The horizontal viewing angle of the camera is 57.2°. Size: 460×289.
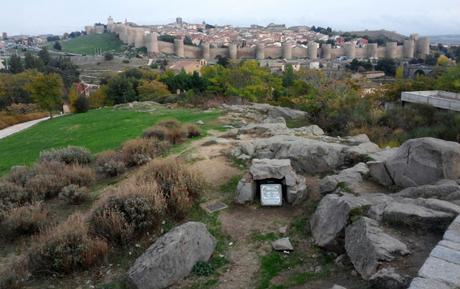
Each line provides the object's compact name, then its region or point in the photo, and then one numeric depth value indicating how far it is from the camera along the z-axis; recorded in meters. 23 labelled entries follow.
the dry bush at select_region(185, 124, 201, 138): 11.99
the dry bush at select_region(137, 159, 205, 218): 6.76
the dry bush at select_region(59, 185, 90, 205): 7.68
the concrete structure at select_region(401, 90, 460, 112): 17.58
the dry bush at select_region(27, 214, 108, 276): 5.40
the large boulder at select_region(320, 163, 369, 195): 7.03
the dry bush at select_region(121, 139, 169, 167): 9.59
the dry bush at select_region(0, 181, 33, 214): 7.54
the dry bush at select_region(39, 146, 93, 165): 9.93
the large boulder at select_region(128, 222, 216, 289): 5.03
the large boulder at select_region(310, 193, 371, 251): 5.44
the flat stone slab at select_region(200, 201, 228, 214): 6.99
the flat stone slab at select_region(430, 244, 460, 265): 4.09
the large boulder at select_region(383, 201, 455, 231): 4.99
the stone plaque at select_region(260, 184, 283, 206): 6.95
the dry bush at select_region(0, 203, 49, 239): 6.49
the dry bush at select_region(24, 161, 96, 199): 8.08
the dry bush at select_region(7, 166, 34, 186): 8.53
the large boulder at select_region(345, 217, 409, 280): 4.46
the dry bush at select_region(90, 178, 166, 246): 5.96
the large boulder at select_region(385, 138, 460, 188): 6.49
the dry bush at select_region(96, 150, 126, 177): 9.18
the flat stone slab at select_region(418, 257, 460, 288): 3.74
